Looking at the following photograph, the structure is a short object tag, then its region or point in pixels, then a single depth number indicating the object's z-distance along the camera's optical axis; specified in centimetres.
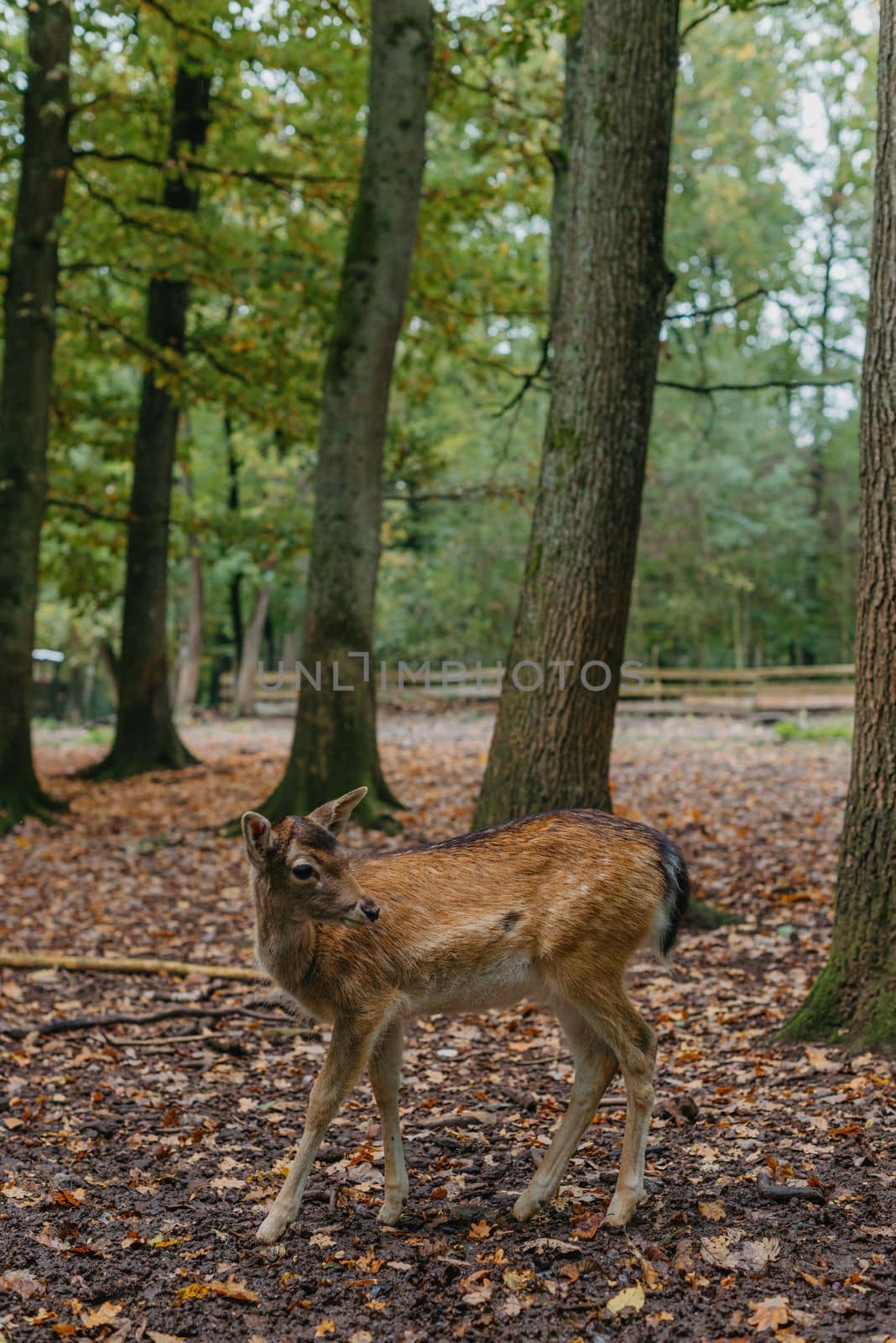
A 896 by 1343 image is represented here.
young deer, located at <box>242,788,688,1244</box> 395
